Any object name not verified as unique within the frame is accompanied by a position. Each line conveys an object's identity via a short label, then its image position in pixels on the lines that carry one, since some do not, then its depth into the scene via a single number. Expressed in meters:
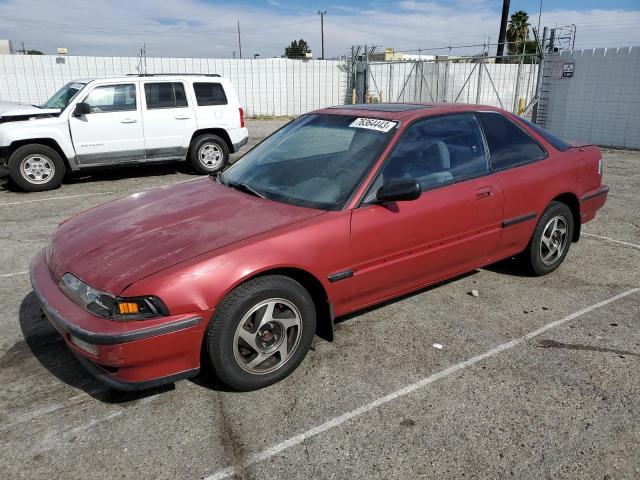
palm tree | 39.78
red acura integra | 2.65
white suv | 8.28
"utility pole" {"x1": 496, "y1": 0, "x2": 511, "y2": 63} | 27.12
